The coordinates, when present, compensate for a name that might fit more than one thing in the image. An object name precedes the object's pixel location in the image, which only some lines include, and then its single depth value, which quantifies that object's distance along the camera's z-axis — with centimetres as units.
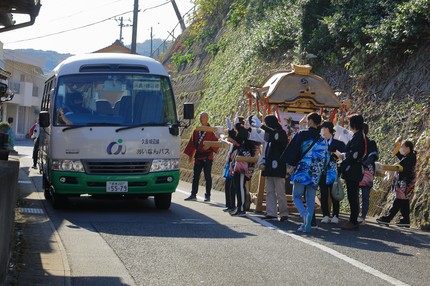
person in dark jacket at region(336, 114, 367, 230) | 1203
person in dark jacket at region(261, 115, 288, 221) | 1272
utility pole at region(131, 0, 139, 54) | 3786
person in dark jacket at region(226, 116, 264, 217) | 1344
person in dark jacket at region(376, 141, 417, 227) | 1310
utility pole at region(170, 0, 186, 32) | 4597
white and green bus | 1313
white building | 6825
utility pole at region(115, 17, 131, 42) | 7419
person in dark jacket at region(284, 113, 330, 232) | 1148
